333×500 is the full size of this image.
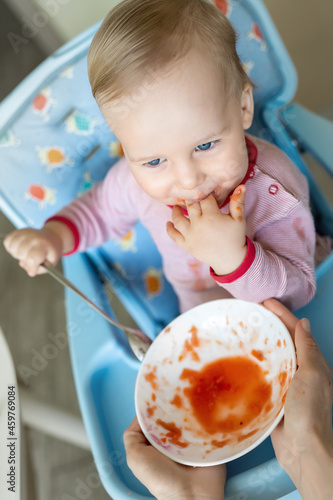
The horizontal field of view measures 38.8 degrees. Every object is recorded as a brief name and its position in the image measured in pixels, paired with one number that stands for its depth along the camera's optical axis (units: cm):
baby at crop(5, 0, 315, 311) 52
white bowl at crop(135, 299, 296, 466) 58
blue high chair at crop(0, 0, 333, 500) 70
